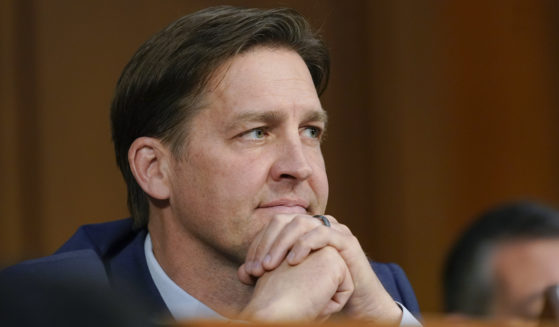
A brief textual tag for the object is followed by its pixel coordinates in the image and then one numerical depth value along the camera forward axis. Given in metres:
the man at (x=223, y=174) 3.48
